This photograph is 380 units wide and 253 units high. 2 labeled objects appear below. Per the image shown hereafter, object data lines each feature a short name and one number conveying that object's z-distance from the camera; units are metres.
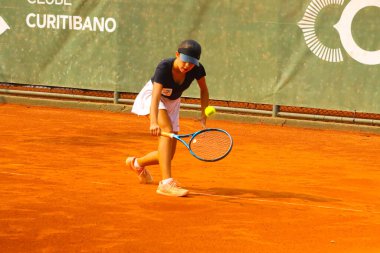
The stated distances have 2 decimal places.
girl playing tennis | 14.27
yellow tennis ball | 14.07
